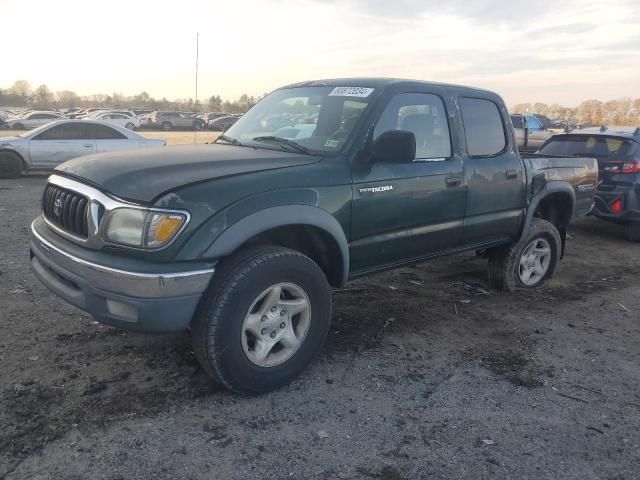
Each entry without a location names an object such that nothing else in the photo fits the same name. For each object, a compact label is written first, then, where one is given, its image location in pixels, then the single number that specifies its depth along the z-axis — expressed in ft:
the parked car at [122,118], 113.80
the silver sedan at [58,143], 39.68
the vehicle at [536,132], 71.88
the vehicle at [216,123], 139.44
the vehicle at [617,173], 25.58
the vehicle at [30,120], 101.04
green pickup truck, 9.50
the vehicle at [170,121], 139.54
